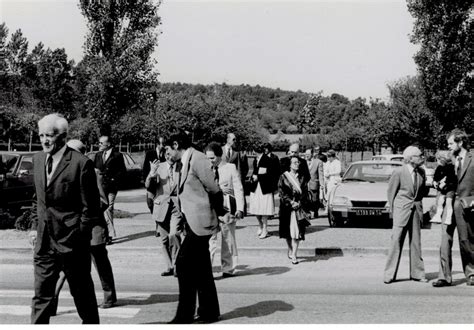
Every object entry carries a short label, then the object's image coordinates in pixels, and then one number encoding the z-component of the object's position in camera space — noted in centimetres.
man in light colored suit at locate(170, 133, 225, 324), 667
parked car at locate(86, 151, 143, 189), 3023
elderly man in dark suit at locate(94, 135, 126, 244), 1102
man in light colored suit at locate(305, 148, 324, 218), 1680
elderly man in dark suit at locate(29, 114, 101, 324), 549
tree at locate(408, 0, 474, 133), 3434
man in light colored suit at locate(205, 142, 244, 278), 902
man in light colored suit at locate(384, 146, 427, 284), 902
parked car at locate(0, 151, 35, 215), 1692
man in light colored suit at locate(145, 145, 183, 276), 909
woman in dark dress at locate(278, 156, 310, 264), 1041
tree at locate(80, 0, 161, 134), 3234
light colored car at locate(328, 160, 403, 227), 1433
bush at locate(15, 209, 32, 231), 1359
